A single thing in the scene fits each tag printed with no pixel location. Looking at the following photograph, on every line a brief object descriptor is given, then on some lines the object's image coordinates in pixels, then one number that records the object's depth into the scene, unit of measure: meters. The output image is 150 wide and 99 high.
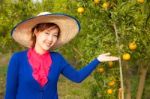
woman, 2.66
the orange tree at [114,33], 2.89
